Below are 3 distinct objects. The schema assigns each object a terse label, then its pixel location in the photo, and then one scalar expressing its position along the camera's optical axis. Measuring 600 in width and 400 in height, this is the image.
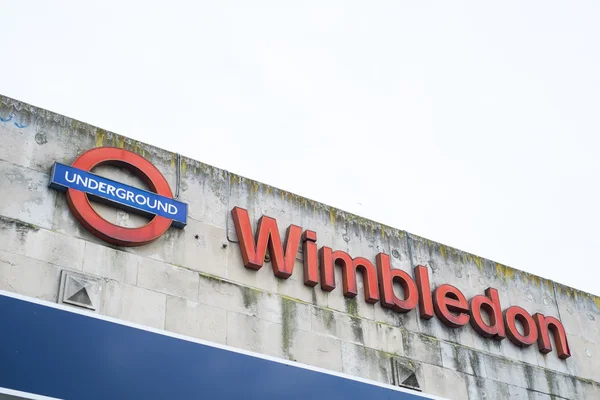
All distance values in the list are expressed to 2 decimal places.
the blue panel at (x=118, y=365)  12.59
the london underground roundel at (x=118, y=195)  14.39
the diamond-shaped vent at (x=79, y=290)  13.55
